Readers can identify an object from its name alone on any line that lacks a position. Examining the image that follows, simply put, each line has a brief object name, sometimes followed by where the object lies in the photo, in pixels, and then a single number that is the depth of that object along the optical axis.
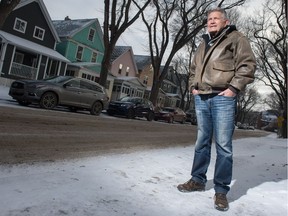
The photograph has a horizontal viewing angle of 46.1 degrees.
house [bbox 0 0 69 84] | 29.12
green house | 37.88
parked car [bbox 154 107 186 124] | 30.27
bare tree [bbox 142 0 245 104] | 26.30
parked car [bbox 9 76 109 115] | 14.83
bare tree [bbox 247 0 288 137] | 28.45
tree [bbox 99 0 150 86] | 20.44
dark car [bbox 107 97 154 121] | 21.91
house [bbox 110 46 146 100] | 46.69
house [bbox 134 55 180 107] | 59.62
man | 3.61
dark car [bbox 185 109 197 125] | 39.09
